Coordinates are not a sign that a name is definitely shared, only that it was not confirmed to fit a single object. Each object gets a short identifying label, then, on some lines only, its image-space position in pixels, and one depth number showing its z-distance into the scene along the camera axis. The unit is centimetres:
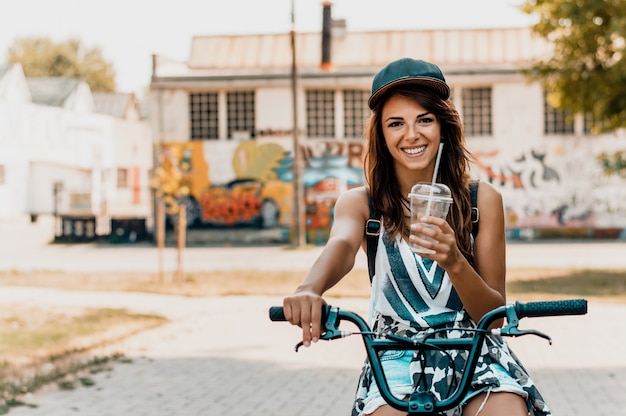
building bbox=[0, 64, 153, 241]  6372
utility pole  3802
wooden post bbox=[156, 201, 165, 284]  2050
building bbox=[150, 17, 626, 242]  4166
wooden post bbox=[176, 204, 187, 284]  1994
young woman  327
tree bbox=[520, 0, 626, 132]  1997
